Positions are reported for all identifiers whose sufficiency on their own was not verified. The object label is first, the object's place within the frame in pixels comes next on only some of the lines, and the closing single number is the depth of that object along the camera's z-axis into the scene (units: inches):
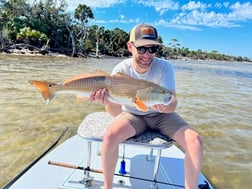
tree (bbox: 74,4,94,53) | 1215.3
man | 58.7
